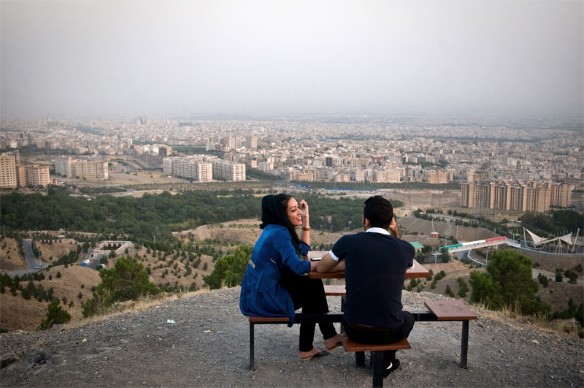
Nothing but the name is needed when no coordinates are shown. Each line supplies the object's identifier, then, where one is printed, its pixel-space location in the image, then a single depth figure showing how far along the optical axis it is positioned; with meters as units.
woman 3.17
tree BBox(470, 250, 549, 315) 7.87
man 2.78
